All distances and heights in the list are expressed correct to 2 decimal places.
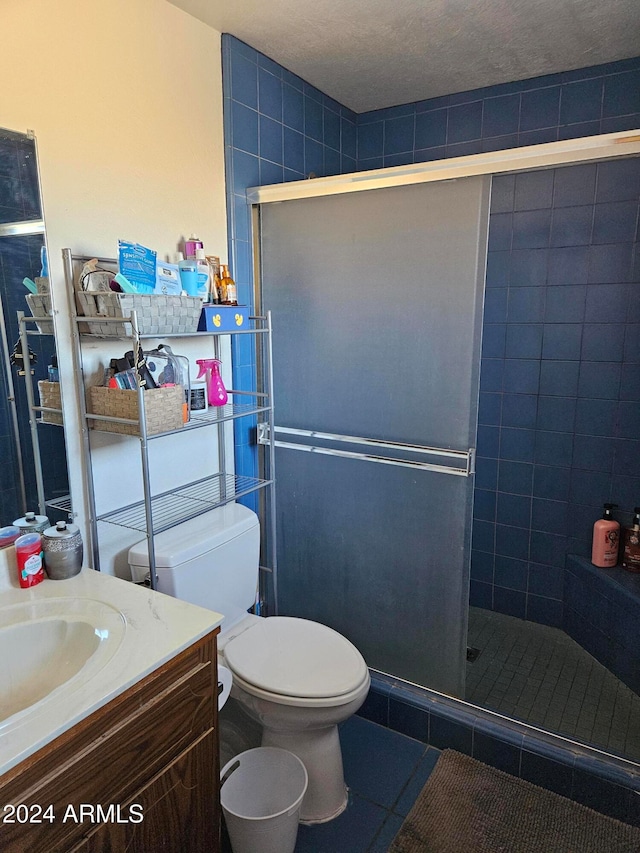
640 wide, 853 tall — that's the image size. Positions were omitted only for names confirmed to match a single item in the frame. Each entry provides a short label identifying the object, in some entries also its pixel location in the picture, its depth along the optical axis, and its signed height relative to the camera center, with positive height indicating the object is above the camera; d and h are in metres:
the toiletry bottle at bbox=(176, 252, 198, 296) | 1.65 +0.12
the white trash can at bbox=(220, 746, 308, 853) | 1.42 -1.25
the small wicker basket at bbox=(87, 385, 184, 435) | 1.48 -0.23
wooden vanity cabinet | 0.91 -0.81
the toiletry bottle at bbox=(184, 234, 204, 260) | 1.79 +0.22
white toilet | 1.54 -0.96
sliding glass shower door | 1.77 -0.31
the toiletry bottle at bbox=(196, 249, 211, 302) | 1.70 +0.12
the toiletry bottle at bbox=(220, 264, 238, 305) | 1.83 +0.08
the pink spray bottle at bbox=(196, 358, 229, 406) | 1.86 -0.20
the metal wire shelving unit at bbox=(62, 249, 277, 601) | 1.49 -0.52
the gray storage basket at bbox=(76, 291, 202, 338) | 1.43 +0.02
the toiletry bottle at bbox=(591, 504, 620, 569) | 2.37 -0.91
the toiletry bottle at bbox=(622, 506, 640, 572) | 2.31 -0.92
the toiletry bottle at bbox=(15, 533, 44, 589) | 1.36 -0.56
